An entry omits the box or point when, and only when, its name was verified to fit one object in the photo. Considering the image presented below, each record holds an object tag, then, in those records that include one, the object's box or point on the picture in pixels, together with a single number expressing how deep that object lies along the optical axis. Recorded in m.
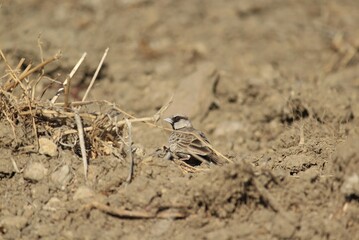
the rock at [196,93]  15.56
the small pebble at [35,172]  10.21
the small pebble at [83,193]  9.77
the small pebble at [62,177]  10.13
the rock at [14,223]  9.55
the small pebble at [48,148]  10.44
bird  11.13
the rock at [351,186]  9.13
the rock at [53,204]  9.77
